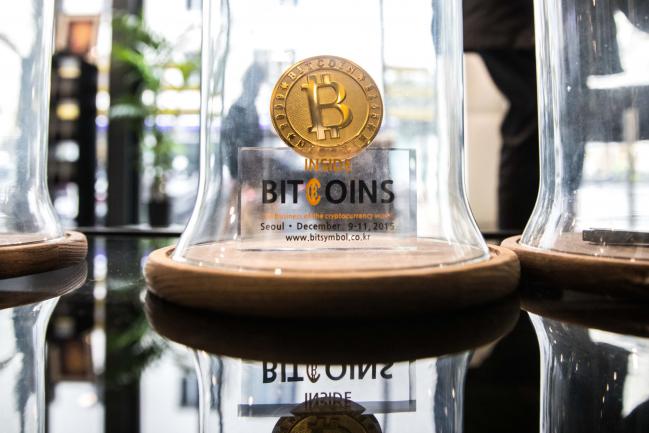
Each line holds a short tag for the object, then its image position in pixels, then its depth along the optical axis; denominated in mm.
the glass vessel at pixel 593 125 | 473
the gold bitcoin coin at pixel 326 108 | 413
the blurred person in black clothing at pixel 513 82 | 1170
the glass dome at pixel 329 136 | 415
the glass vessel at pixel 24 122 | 533
